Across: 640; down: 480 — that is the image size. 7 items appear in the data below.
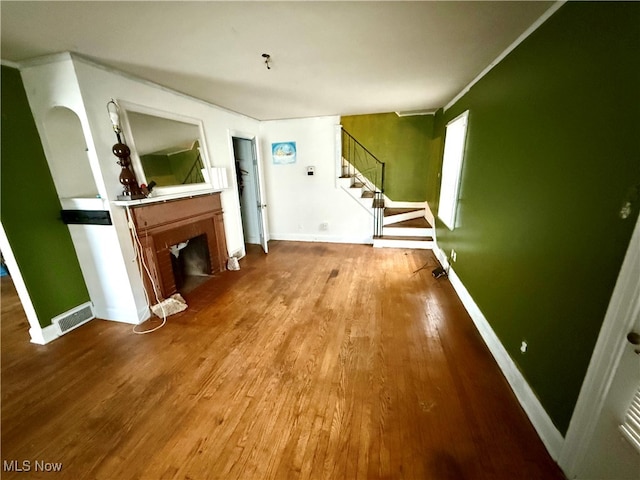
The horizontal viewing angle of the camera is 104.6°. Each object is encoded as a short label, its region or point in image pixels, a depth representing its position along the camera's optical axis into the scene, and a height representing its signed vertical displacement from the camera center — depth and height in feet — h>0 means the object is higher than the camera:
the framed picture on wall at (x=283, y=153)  16.47 +0.94
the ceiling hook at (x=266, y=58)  6.92 +3.02
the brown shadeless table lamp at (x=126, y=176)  7.66 -0.16
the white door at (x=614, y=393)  3.18 -3.16
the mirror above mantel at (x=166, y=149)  8.50 +0.76
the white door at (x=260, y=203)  14.44 -2.04
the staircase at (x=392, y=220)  15.77 -3.74
